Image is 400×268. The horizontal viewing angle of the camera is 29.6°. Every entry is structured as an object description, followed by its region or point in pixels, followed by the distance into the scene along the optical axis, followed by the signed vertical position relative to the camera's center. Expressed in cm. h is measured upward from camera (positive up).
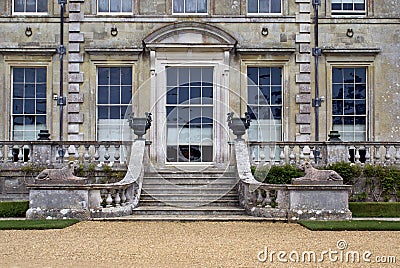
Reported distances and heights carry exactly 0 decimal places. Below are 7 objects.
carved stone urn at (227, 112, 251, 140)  1755 +58
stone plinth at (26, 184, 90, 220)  1398 -95
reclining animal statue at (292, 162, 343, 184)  1408 -50
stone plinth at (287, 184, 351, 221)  1394 -97
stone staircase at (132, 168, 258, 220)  1480 -96
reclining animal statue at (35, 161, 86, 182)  1416 -50
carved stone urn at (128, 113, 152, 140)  1734 +54
